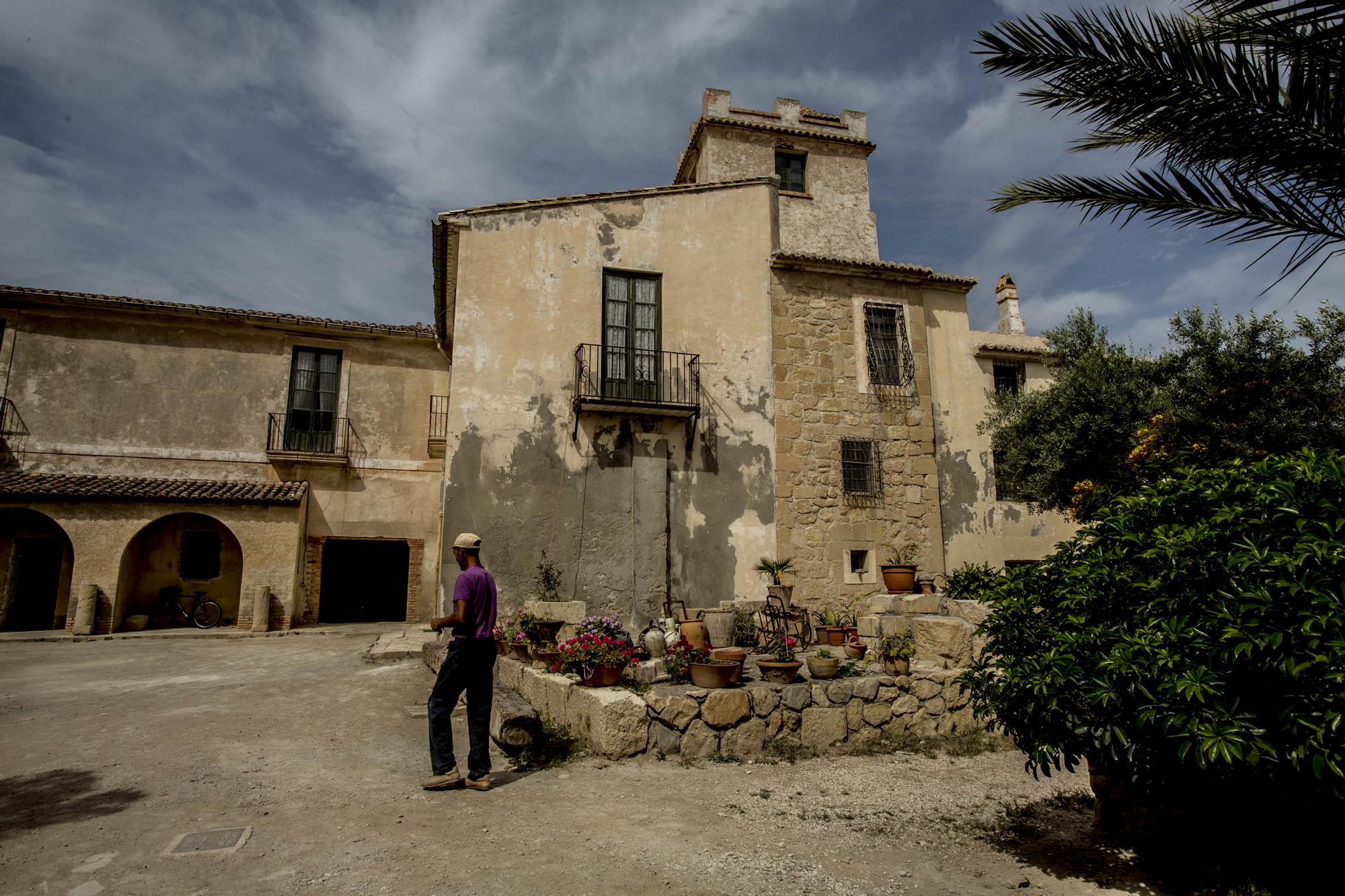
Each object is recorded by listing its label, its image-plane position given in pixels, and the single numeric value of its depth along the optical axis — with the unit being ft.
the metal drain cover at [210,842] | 13.67
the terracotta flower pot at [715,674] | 22.40
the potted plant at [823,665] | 24.54
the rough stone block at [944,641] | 27.30
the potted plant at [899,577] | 39.40
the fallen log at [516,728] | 20.39
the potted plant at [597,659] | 22.54
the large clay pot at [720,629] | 35.22
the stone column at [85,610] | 46.26
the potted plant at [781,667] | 23.81
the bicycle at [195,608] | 51.72
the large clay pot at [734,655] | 23.04
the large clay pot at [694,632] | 31.89
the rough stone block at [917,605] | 32.50
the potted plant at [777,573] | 40.06
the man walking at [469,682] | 17.56
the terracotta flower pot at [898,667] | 25.23
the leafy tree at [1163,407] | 33.40
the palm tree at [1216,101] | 15.20
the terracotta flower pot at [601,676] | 22.58
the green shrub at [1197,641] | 9.70
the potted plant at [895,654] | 25.25
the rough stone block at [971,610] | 29.58
